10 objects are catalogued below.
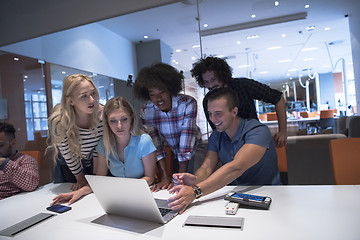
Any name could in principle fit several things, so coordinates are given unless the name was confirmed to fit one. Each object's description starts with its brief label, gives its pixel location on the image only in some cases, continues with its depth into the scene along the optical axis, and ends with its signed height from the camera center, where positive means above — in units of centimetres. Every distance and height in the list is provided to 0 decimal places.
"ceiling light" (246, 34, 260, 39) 335 +104
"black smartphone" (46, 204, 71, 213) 133 -42
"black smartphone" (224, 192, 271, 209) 114 -39
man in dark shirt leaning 223 +27
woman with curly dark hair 202 +7
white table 93 -42
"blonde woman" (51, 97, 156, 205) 176 -16
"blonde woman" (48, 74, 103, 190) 191 +3
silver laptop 103 -32
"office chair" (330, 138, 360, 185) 160 -32
